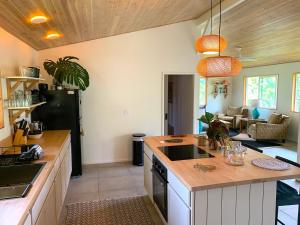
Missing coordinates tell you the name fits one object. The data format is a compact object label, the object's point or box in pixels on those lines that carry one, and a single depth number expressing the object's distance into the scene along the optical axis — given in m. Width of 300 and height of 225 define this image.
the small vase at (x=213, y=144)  2.86
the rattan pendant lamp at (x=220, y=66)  2.61
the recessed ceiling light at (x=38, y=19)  2.56
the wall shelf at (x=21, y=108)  2.93
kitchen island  1.85
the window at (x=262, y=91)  8.44
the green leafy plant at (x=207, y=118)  2.93
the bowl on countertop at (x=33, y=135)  3.49
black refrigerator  4.18
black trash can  5.05
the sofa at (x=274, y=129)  7.13
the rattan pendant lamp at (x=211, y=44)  2.81
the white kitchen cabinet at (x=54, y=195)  1.83
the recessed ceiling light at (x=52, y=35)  3.47
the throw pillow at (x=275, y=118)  7.46
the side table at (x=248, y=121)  8.17
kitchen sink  2.03
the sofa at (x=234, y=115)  9.30
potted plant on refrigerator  4.25
